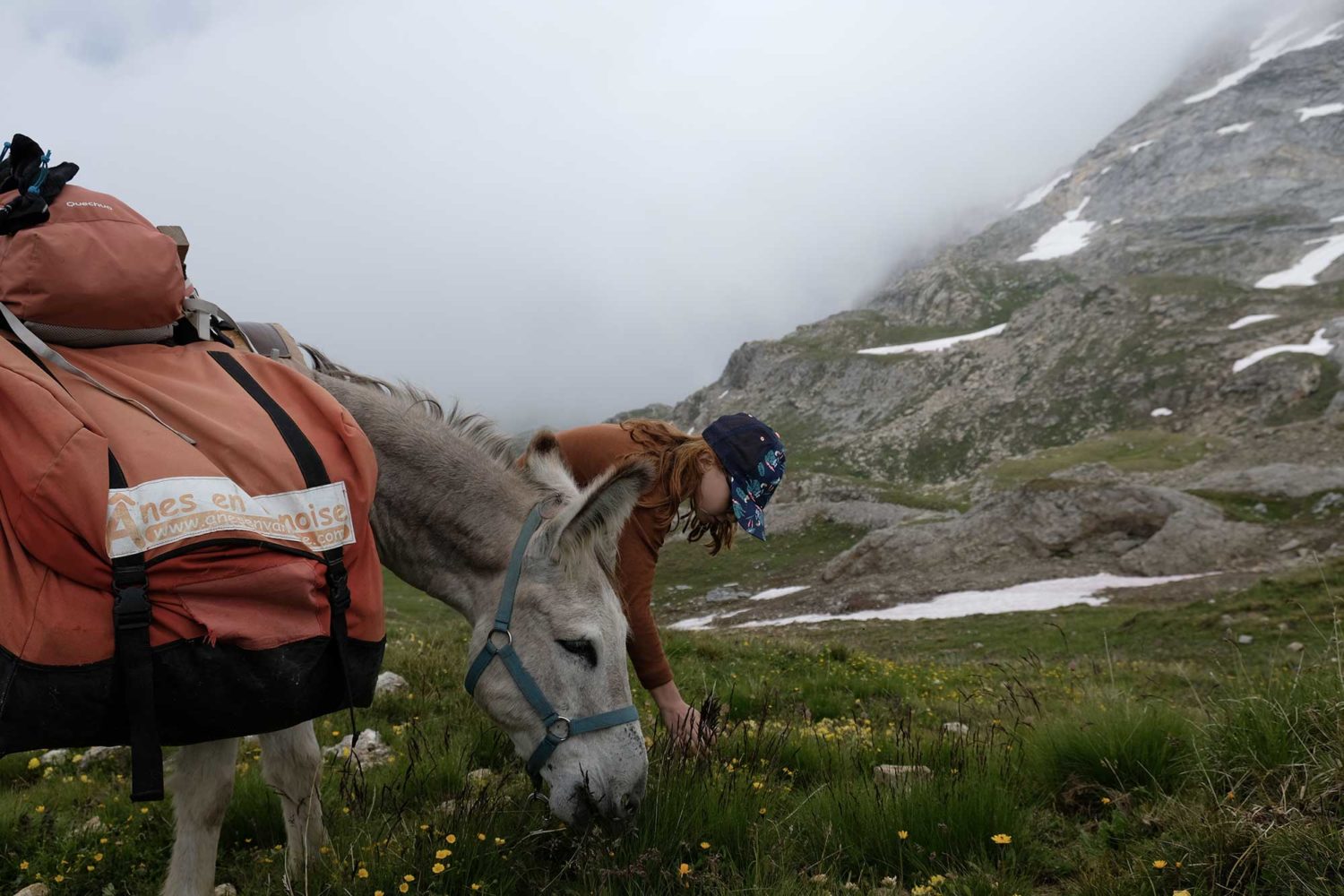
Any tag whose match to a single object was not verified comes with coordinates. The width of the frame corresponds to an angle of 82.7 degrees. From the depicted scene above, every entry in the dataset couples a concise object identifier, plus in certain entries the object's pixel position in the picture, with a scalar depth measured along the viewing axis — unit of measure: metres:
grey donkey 3.85
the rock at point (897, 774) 4.27
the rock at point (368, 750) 5.74
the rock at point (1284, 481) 38.62
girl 5.24
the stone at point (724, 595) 47.31
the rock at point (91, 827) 4.56
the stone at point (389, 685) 8.00
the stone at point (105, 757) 6.17
